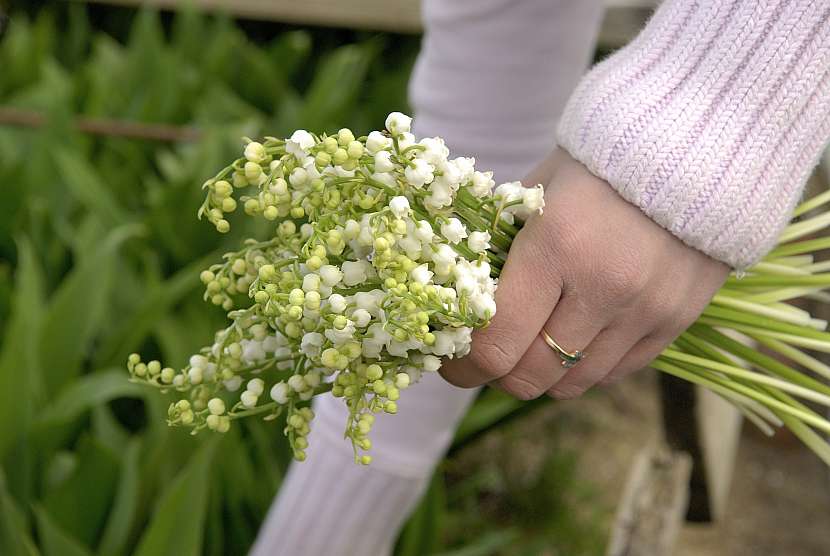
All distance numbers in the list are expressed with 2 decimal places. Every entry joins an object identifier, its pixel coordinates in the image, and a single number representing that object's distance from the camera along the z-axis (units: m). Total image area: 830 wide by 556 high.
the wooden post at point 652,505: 1.19
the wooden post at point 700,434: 1.44
